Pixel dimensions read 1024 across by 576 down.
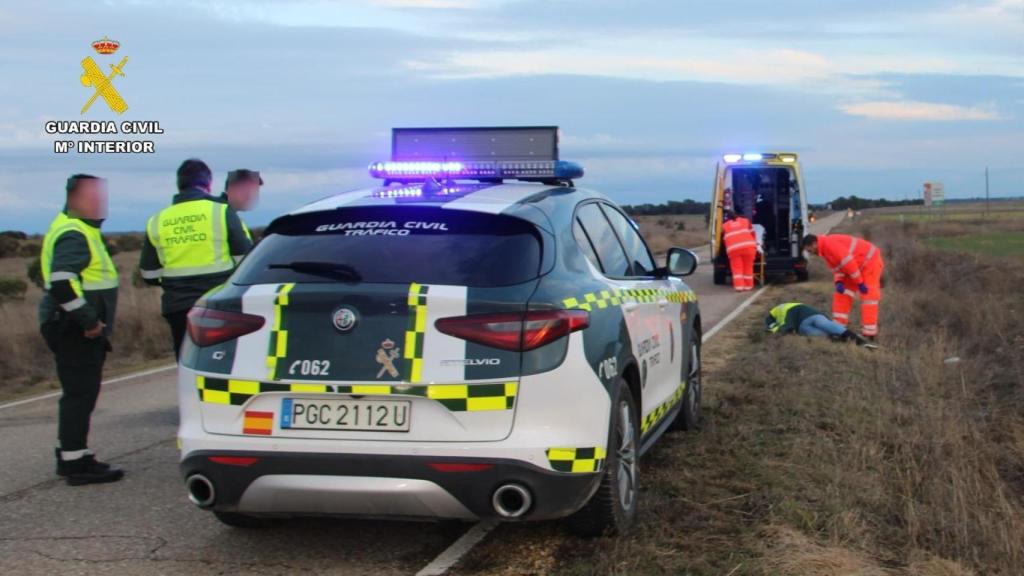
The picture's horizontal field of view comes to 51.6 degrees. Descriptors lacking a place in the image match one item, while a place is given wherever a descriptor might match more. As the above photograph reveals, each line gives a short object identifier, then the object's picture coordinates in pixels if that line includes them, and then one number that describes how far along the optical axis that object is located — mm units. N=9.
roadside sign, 47000
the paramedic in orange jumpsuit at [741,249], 21469
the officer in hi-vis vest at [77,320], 6109
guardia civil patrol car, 4215
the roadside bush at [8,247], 48594
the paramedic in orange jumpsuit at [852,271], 12328
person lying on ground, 12164
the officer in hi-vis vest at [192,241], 6941
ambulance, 21812
